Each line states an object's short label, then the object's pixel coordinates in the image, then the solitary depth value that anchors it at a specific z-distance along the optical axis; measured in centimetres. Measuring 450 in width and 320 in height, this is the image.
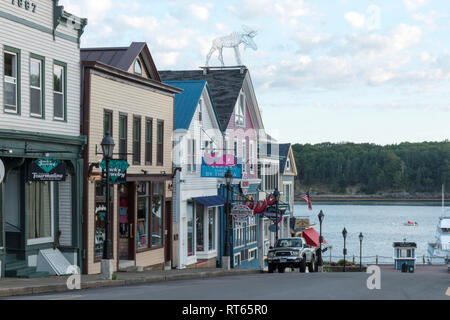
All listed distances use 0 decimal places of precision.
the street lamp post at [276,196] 4188
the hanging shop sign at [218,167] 3803
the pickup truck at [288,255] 3550
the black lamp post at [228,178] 3388
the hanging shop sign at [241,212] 3628
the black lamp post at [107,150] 2263
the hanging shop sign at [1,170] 1945
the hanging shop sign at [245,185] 4510
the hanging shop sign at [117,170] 2533
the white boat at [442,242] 9269
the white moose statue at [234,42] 4934
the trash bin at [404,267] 7232
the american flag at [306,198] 5916
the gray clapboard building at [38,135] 2267
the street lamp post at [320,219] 4619
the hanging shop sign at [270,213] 4514
